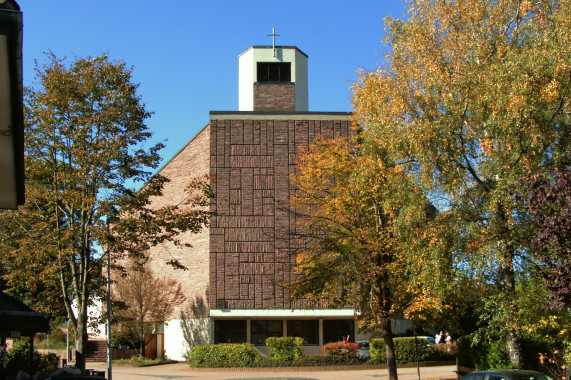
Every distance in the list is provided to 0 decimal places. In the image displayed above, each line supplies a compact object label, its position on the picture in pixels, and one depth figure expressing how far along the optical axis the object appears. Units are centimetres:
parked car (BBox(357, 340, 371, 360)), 3405
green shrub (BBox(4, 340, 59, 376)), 1903
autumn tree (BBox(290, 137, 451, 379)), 2016
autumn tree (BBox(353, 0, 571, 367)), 1627
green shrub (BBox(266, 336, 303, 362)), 3344
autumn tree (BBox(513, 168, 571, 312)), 1408
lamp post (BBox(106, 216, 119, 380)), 2273
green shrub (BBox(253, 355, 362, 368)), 3209
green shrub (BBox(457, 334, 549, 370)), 2059
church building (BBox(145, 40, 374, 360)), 3616
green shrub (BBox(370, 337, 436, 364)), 3303
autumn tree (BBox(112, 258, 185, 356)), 3784
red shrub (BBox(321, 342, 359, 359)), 3269
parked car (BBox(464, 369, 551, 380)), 1453
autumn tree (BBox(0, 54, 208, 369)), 2078
